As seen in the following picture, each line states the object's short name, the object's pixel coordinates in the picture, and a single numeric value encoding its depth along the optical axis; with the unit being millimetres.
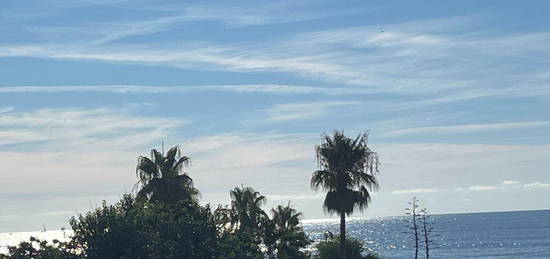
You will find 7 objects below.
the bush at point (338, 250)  58125
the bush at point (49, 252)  52562
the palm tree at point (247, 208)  63781
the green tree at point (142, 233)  51438
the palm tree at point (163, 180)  61750
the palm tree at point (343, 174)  54469
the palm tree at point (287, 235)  61844
